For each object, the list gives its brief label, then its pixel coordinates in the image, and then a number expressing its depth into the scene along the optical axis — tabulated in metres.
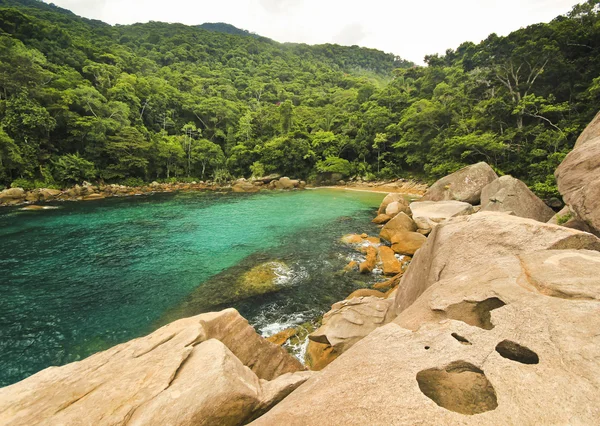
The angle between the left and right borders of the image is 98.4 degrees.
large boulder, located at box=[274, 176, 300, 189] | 40.91
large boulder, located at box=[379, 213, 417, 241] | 14.30
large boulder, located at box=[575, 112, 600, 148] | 10.38
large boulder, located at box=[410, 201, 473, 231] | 14.71
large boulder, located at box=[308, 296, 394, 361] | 5.91
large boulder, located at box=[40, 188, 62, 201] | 28.22
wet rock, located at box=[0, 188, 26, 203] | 25.38
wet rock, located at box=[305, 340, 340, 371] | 5.86
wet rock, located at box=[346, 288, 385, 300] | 8.39
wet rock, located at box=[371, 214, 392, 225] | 17.77
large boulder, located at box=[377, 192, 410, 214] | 17.51
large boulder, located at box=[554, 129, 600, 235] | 6.47
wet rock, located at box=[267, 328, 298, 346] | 6.96
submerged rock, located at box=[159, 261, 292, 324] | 8.59
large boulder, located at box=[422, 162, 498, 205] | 19.00
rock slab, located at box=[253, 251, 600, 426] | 1.98
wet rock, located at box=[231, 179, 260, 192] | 37.97
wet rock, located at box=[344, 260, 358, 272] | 11.12
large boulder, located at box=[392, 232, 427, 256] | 12.50
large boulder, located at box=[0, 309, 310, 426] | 2.73
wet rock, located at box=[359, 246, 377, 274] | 10.77
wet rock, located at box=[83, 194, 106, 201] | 29.11
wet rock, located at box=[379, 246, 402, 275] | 10.69
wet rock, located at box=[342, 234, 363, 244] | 14.46
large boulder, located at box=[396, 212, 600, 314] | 4.44
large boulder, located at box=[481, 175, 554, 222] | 12.93
